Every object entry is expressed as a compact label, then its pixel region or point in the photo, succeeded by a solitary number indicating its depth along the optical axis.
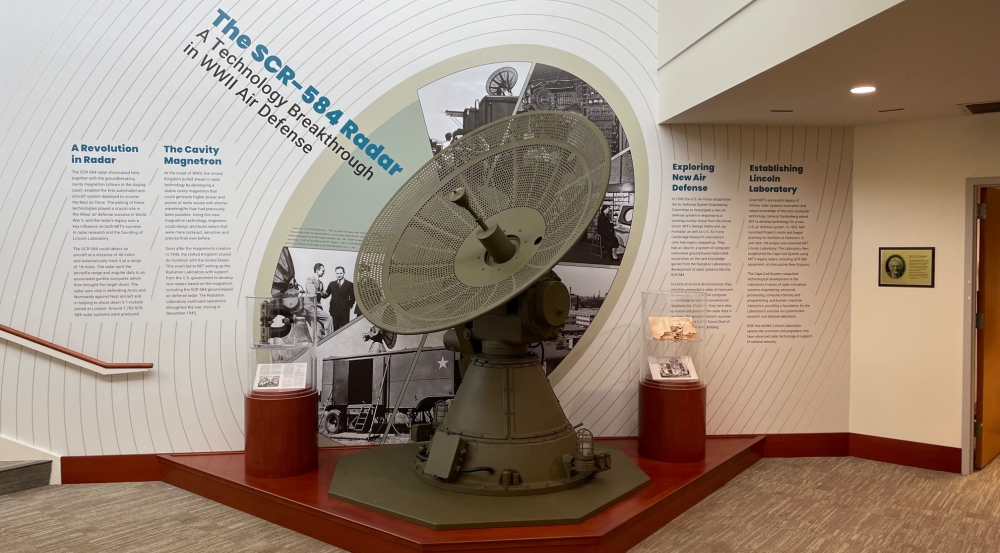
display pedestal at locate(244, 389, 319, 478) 4.71
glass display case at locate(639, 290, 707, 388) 5.38
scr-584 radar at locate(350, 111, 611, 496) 4.12
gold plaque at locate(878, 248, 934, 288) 5.60
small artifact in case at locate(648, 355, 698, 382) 5.36
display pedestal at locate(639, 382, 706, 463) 5.17
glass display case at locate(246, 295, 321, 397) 4.86
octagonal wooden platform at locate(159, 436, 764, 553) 3.76
